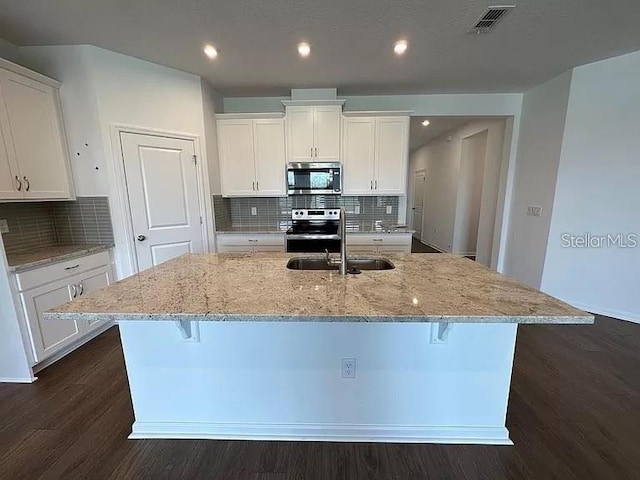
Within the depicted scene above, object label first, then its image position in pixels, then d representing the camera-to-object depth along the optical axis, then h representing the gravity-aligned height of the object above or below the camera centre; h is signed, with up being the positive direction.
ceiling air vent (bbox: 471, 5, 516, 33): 2.06 +1.40
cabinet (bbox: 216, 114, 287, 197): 3.80 +0.57
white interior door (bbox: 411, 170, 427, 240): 7.93 -0.15
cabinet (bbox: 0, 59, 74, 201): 2.19 +0.50
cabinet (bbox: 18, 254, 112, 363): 2.15 -0.91
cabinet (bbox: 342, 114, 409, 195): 3.75 +0.56
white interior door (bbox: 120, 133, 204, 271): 2.98 +0.00
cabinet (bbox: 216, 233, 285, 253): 3.77 -0.65
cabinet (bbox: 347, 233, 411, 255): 3.75 -0.65
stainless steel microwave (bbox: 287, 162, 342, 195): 3.76 +0.23
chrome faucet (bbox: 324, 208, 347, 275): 1.68 -0.35
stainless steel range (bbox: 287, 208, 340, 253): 3.62 -0.51
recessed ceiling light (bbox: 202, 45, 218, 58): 2.66 +1.44
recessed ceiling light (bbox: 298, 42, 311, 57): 2.60 +1.43
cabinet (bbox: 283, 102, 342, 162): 3.71 +0.86
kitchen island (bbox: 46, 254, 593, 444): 1.51 -1.00
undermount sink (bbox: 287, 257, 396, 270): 2.07 -0.53
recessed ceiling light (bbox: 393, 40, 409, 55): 2.56 +1.42
